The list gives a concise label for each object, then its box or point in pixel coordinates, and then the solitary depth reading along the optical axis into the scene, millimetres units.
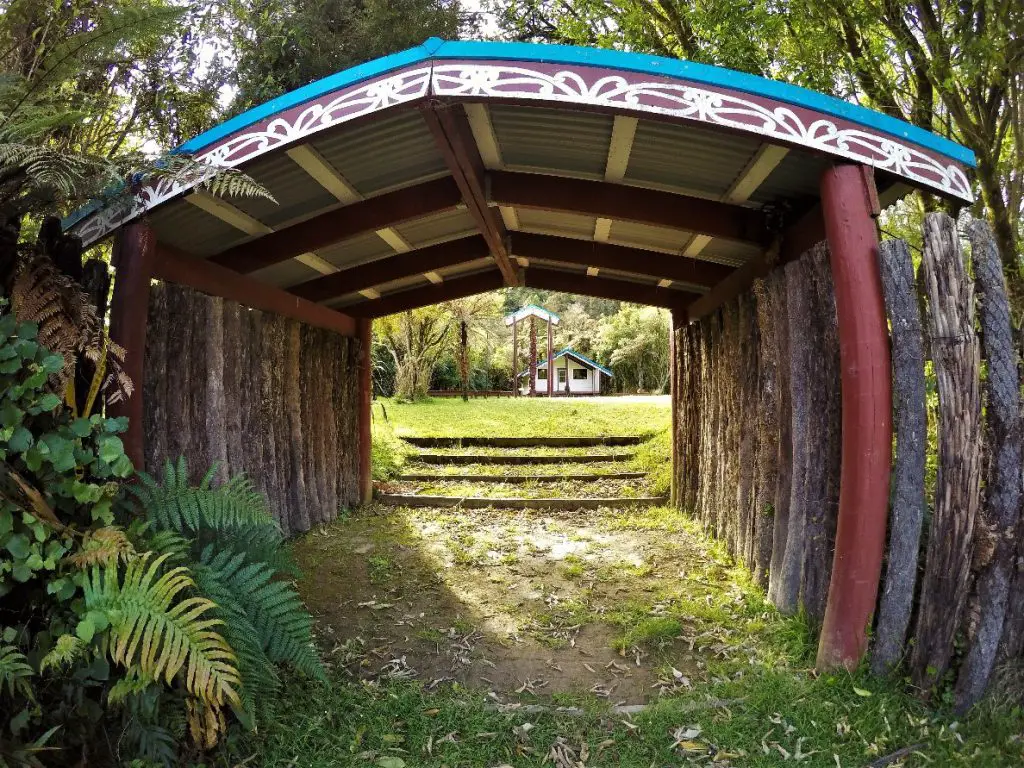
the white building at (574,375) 36688
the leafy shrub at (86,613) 2246
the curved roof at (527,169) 3217
